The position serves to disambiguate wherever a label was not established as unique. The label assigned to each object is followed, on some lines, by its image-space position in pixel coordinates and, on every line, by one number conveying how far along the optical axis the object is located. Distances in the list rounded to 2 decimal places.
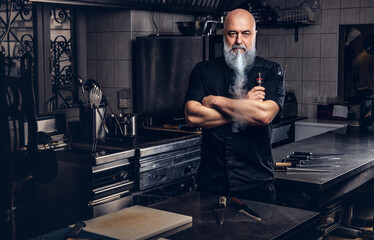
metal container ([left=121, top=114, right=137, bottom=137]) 3.71
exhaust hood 3.78
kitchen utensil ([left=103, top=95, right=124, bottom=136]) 3.69
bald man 2.16
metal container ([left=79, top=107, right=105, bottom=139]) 3.61
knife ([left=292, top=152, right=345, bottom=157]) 2.98
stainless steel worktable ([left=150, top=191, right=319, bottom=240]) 1.53
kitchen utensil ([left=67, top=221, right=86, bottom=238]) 1.45
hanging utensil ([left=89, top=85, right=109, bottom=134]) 3.62
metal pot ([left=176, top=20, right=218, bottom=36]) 4.23
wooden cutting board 1.49
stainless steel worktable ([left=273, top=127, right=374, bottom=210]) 2.40
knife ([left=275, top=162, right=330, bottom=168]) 2.60
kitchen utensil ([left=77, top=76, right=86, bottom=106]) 3.60
